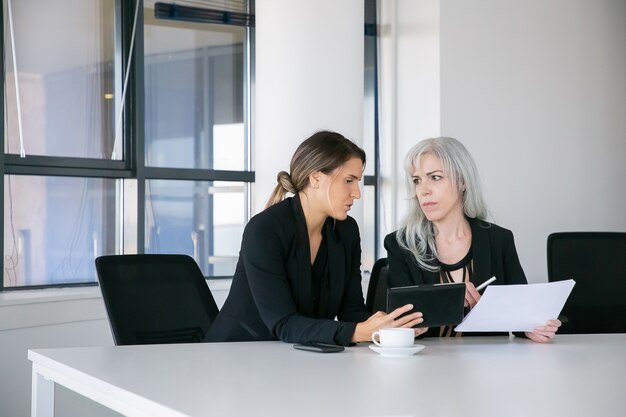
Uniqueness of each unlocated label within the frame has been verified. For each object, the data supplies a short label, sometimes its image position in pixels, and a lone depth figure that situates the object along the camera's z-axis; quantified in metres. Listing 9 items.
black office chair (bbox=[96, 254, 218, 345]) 2.92
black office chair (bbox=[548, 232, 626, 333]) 3.73
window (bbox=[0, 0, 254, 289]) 4.37
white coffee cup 2.46
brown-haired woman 2.71
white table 1.75
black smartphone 2.46
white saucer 2.41
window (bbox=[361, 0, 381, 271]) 5.80
